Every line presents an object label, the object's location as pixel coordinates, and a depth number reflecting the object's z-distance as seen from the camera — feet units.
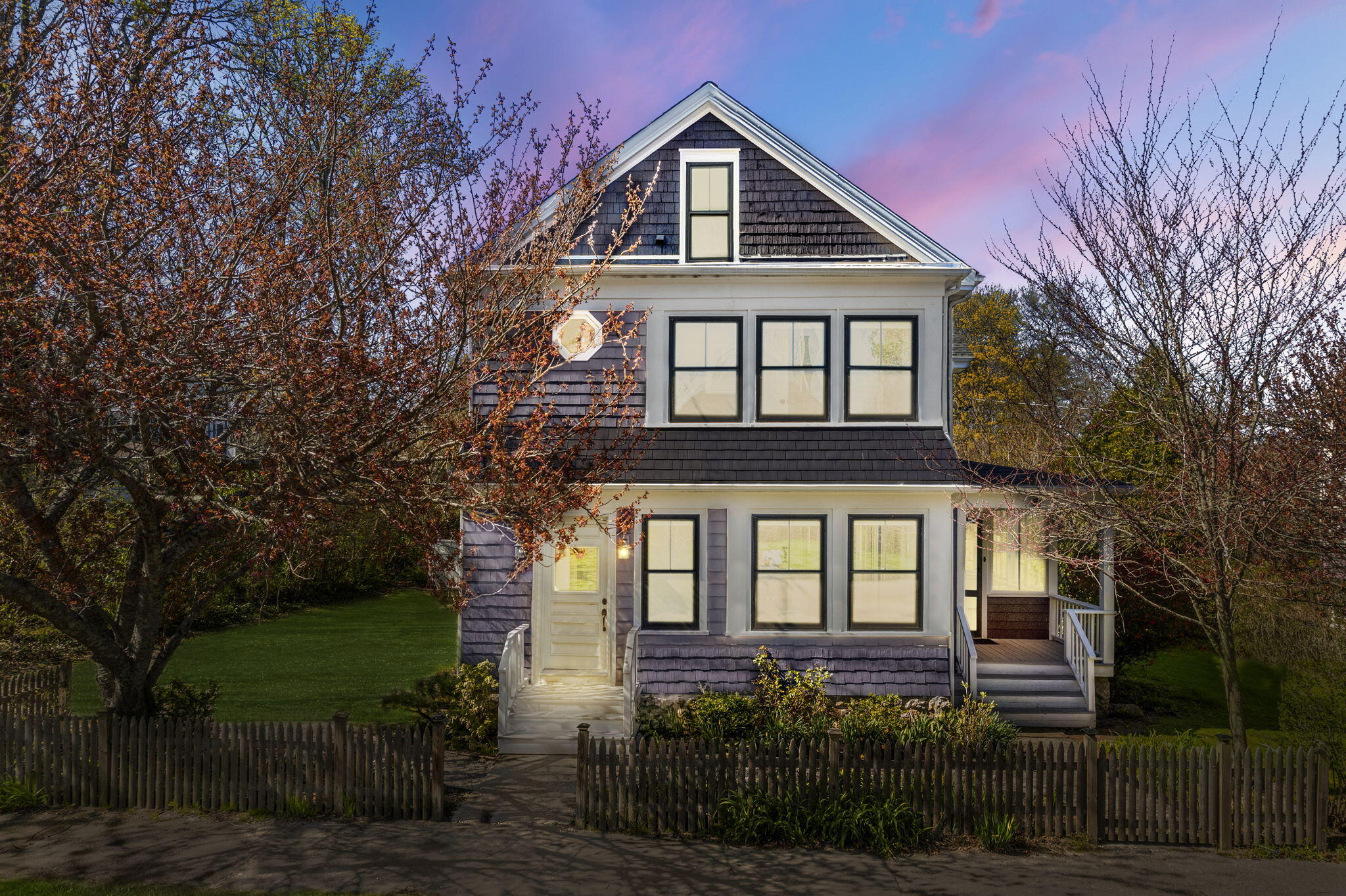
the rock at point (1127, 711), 47.32
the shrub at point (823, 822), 28.40
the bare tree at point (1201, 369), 30.45
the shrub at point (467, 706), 39.78
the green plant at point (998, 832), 28.30
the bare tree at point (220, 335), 25.67
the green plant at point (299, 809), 29.94
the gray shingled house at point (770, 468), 42.52
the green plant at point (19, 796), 30.27
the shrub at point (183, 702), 35.22
